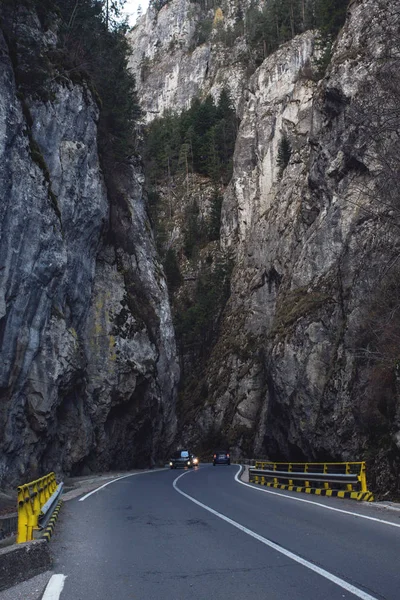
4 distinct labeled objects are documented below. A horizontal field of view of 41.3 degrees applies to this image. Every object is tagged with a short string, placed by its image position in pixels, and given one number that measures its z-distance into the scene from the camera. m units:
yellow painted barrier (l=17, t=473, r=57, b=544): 7.64
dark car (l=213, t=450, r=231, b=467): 42.28
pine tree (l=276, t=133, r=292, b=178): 57.97
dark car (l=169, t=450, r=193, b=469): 38.62
